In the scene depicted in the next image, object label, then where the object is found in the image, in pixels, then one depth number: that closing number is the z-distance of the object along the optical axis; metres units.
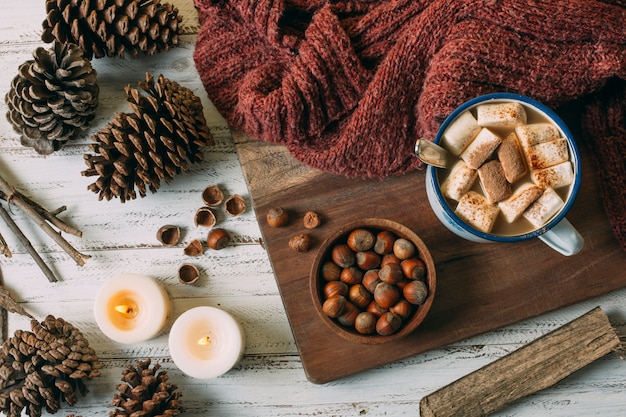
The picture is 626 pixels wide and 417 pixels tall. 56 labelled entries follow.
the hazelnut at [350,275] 0.99
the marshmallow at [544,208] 0.89
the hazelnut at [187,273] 1.09
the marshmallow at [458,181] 0.91
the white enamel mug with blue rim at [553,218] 0.89
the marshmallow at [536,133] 0.90
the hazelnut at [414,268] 0.96
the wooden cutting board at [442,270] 1.03
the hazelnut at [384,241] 0.99
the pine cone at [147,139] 1.00
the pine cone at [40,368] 1.00
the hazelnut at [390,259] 0.99
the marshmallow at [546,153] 0.90
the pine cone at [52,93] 1.00
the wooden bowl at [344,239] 0.95
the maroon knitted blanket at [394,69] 0.96
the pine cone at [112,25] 1.02
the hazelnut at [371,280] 1.00
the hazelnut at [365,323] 0.97
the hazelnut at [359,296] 0.99
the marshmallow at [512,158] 0.90
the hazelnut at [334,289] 0.98
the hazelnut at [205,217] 1.09
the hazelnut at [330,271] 0.99
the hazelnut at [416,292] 0.95
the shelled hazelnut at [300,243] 1.03
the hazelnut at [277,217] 1.03
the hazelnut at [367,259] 0.99
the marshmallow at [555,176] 0.90
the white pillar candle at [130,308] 1.05
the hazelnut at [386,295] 0.97
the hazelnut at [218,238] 1.08
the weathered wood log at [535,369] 1.03
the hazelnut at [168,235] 1.10
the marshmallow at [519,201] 0.89
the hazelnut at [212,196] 1.09
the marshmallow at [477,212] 0.91
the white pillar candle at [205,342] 1.03
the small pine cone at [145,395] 1.00
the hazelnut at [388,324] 0.95
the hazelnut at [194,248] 1.09
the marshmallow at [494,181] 0.90
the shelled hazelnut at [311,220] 1.04
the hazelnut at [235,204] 1.09
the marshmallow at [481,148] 0.90
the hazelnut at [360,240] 0.98
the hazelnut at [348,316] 0.97
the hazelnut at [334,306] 0.95
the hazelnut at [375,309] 0.98
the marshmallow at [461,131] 0.90
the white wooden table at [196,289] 1.07
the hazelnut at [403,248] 0.97
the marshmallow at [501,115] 0.90
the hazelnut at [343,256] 0.98
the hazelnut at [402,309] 0.97
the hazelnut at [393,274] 0.97
